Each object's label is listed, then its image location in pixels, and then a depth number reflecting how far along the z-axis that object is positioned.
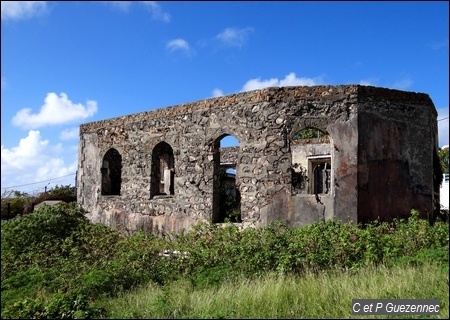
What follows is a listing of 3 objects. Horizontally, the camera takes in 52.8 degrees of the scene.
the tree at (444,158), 24.83
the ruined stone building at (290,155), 9.08
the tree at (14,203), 15.75
